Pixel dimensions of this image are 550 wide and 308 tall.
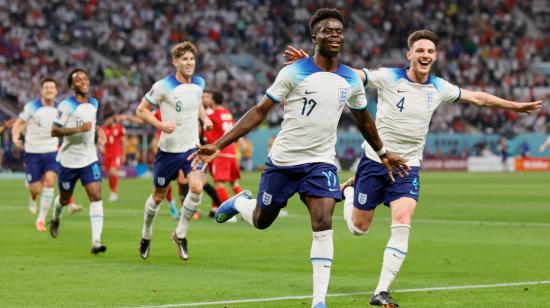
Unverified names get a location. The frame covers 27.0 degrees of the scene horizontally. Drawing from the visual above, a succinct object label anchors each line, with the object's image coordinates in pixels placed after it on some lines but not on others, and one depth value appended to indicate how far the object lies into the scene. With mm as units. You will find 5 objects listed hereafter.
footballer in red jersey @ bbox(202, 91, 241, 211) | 23391
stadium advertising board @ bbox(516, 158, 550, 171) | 62156
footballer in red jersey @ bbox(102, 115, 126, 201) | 33562
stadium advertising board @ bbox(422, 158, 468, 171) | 61438
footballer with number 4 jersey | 11625
